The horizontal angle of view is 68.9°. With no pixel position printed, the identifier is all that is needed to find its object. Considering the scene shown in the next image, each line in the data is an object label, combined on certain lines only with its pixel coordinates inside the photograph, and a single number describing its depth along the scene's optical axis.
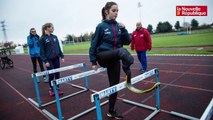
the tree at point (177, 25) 74.17
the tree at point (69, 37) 94.69
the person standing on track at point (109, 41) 2.21
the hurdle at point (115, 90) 1.98
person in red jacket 5.98
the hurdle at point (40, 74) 3.88
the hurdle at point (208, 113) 1.52
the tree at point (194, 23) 69.81
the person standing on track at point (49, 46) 4.30
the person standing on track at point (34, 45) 5.84
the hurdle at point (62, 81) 3.06
